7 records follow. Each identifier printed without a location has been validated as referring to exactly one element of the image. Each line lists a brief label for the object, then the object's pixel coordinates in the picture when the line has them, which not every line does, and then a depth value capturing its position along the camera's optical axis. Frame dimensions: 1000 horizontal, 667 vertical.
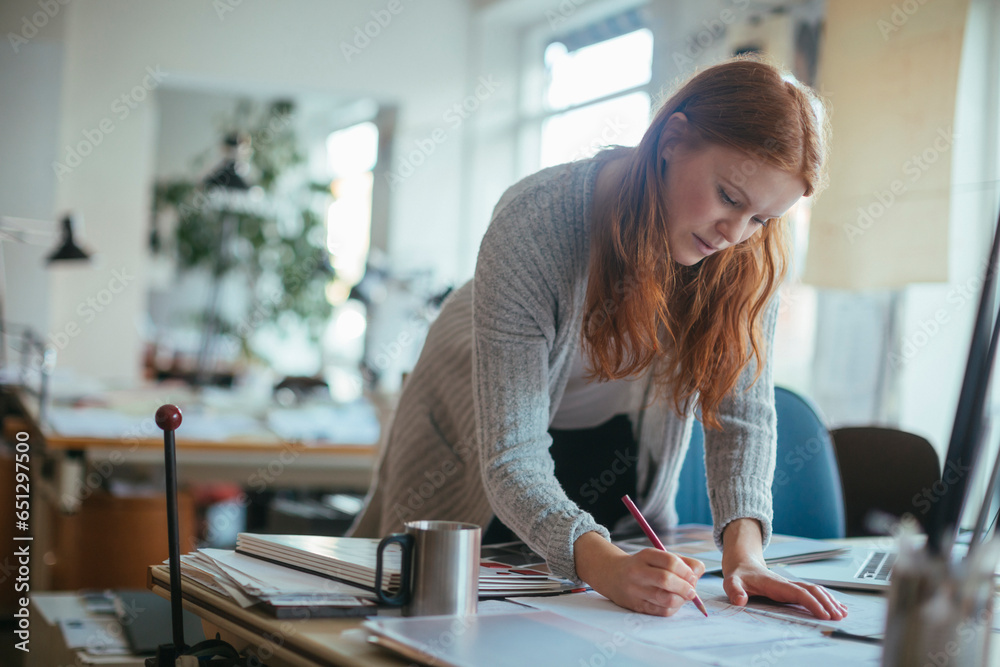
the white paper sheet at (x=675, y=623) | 0.83
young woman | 1.02
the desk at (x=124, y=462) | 2.51
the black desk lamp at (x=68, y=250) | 3.60
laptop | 0.71
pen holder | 0.61
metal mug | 0.82
